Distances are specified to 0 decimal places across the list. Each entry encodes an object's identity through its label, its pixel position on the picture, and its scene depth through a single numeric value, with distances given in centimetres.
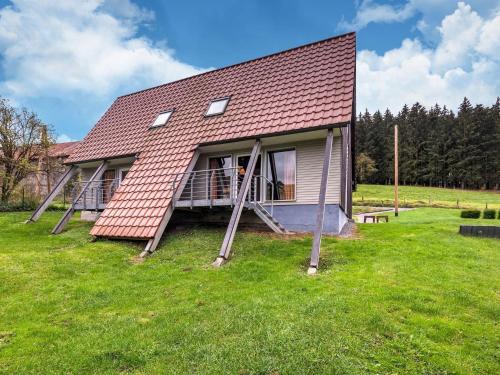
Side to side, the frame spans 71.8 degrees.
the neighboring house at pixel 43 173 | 2206
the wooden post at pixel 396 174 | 2265
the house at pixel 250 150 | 1070
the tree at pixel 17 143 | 2002
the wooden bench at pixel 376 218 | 1866
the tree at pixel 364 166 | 5870
